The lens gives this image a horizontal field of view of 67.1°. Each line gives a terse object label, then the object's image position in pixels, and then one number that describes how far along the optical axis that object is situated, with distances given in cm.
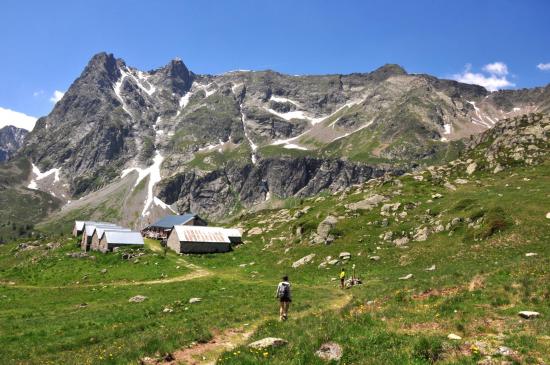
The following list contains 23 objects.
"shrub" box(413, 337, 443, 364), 1448
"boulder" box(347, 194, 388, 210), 7081
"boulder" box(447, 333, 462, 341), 1634
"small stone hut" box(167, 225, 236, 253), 8331
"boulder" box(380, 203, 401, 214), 6572
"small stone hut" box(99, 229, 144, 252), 8094
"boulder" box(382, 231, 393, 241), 5682
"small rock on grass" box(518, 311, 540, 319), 1858
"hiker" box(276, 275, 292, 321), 2558
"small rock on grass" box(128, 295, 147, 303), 4034
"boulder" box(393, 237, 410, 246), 5480
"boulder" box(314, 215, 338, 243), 6444
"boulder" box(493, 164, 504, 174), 7931
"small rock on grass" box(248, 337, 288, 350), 1730
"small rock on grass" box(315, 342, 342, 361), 1554
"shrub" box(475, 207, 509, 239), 4638
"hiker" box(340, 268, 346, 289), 4244
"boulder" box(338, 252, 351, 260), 5472
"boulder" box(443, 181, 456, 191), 7494
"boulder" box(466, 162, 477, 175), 8412
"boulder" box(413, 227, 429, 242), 5366
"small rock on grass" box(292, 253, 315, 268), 5834
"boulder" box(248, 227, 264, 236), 9288
